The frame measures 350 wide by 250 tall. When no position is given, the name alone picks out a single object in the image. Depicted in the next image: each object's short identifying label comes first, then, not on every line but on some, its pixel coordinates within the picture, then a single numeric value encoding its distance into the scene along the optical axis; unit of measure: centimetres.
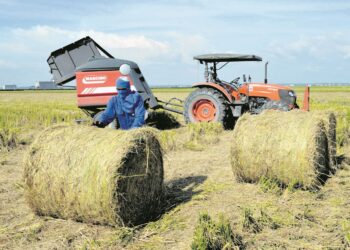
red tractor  1183
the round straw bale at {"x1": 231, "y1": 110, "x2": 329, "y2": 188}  607
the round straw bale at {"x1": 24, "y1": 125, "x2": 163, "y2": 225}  466
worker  591
